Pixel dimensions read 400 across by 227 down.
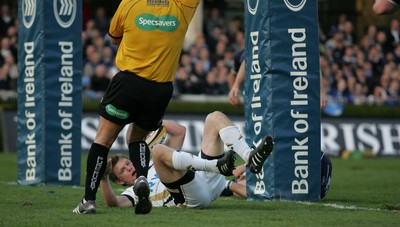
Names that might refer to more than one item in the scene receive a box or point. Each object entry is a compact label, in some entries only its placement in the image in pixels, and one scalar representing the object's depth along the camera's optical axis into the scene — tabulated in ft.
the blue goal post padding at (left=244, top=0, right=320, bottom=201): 66.03
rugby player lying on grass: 54.44
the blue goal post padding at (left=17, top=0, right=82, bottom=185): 81.97
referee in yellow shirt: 54.85
